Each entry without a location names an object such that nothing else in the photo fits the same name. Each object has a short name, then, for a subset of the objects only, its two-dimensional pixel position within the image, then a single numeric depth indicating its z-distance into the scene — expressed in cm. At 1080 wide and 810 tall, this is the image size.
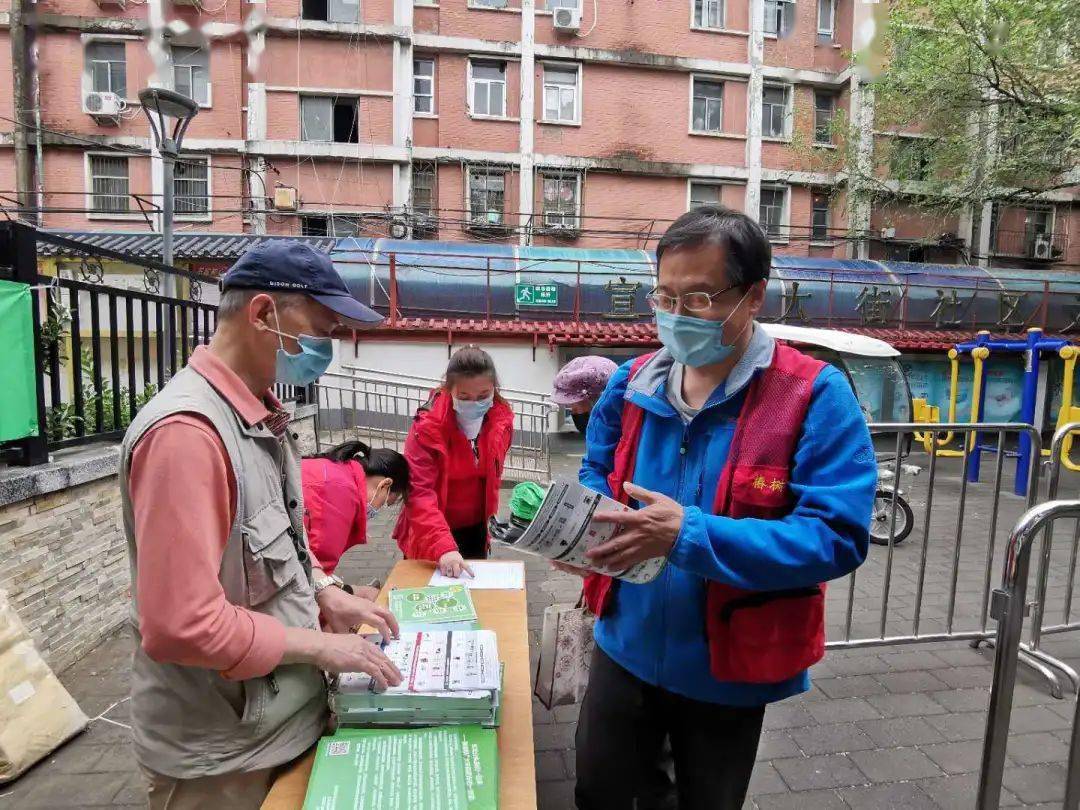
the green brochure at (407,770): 125
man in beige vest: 114
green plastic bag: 138
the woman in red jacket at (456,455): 290
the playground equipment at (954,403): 913
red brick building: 1644
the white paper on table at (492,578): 253
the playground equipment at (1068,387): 808
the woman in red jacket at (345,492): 260
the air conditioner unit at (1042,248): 1988
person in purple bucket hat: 335
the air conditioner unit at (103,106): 1596
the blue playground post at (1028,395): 883
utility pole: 1603
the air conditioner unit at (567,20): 1741
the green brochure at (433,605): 210
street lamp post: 624
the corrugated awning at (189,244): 1367
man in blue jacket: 136
